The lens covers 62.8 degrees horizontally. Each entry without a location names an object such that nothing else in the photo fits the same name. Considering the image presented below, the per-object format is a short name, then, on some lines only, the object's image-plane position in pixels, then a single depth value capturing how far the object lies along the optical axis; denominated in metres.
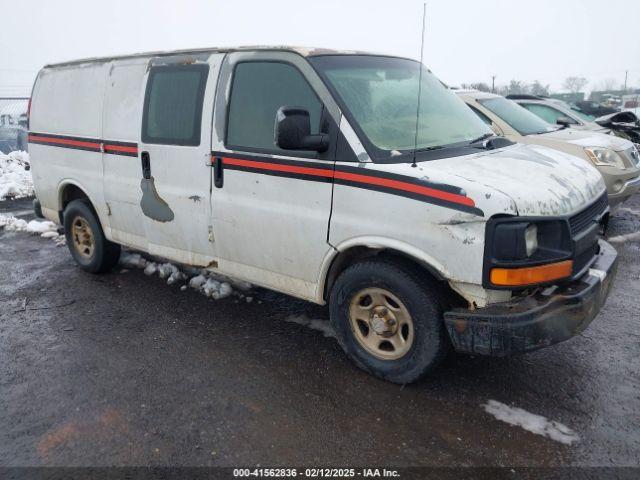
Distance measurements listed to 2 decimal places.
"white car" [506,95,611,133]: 9.16
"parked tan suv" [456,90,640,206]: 6.76
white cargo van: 2.91
